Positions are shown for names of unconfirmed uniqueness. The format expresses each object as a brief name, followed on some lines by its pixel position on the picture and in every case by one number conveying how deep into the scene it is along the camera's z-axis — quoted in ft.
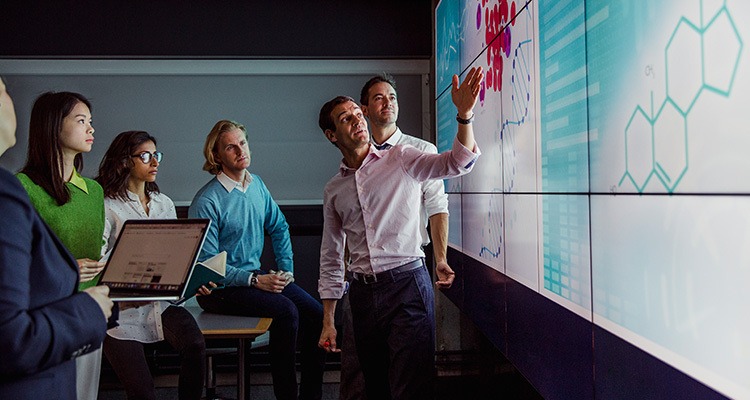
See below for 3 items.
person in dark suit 2.92
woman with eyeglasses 7.97
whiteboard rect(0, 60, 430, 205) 13.76
